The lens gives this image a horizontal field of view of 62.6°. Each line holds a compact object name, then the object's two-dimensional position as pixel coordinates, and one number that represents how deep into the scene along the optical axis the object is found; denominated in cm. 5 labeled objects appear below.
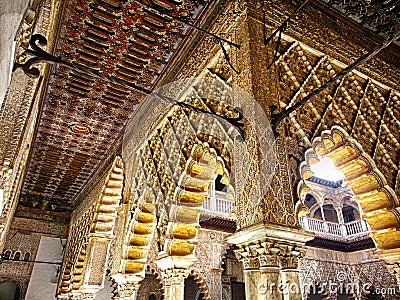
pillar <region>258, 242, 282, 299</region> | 237
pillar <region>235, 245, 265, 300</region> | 243
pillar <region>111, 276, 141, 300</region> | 520
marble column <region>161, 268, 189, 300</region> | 420
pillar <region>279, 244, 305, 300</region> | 243
